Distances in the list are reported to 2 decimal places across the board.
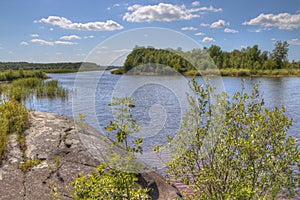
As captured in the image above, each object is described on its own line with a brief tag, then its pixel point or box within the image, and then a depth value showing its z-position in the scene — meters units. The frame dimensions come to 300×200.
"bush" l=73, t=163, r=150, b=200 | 2.36
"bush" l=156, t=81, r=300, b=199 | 2.55
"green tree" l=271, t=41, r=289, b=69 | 68.31
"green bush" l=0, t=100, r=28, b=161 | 4.51
